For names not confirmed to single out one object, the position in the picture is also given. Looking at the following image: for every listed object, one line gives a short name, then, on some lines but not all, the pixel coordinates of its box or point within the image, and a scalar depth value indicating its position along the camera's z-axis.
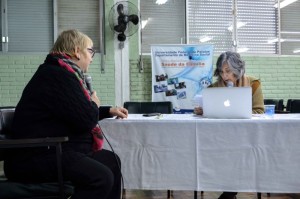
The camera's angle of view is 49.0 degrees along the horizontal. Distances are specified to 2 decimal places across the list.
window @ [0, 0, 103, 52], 5.14
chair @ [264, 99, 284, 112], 4.36
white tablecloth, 1.97
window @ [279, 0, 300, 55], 5.80
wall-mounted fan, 5.07
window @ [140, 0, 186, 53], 5.49
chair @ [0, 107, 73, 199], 1.38
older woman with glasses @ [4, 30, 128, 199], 1.49
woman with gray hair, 2.63
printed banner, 5.25
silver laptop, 1.94
